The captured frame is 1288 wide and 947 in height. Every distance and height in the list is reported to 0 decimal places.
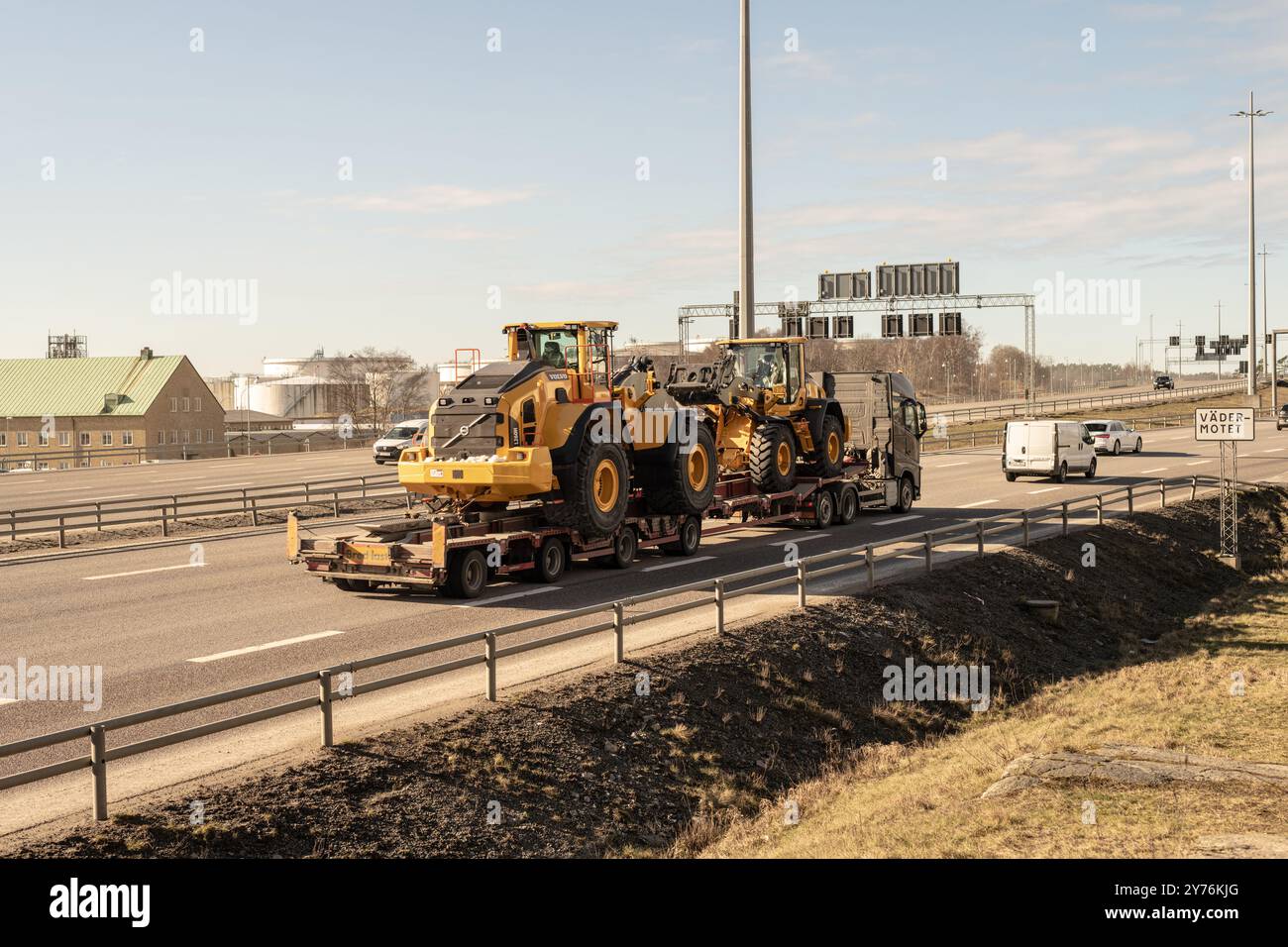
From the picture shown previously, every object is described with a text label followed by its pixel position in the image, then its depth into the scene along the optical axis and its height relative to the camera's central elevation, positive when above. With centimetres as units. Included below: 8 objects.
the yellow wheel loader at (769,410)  2430 +38
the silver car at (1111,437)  5269 -70
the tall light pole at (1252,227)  7431 +1210
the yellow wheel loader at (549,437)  1772 -7
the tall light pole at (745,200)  2573 +497
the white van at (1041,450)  3906 -92
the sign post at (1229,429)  3006 -27
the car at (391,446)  4856 -42
